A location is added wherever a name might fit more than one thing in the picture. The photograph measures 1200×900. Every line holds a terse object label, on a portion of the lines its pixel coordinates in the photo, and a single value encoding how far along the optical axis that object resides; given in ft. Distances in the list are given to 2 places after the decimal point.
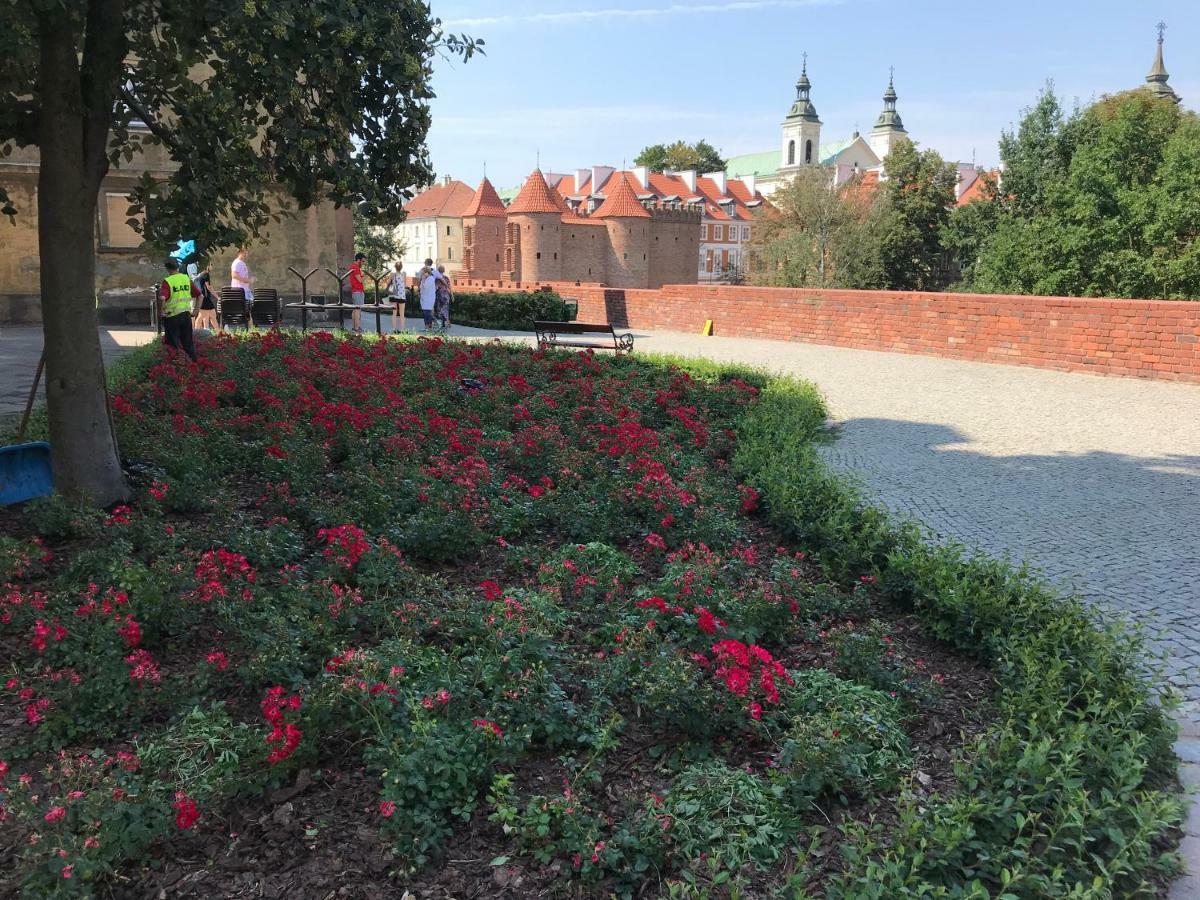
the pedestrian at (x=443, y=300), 71.64
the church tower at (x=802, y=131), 378.53
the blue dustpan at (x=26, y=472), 19.24
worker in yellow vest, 36.27
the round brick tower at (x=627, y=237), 243.19
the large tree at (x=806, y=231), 160.56
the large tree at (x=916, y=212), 162.20
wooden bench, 50.29
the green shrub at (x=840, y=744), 10.30
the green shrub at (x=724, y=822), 9.29
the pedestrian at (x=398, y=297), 69.97
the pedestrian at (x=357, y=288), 62.85
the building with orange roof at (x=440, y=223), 312.29
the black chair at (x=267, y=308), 61.87
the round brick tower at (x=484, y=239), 256.93
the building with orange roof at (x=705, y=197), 304.09
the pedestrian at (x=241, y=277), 60.39
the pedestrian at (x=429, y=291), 69.56
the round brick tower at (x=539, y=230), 231.30
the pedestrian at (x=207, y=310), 54.31
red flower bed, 9.46
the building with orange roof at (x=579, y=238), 232.94
